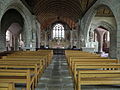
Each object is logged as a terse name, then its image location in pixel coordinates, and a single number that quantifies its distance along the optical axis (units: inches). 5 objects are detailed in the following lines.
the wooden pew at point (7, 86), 56.1
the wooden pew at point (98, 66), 91.0
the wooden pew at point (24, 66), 109.1
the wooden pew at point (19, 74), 87.5
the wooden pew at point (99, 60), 141.0
